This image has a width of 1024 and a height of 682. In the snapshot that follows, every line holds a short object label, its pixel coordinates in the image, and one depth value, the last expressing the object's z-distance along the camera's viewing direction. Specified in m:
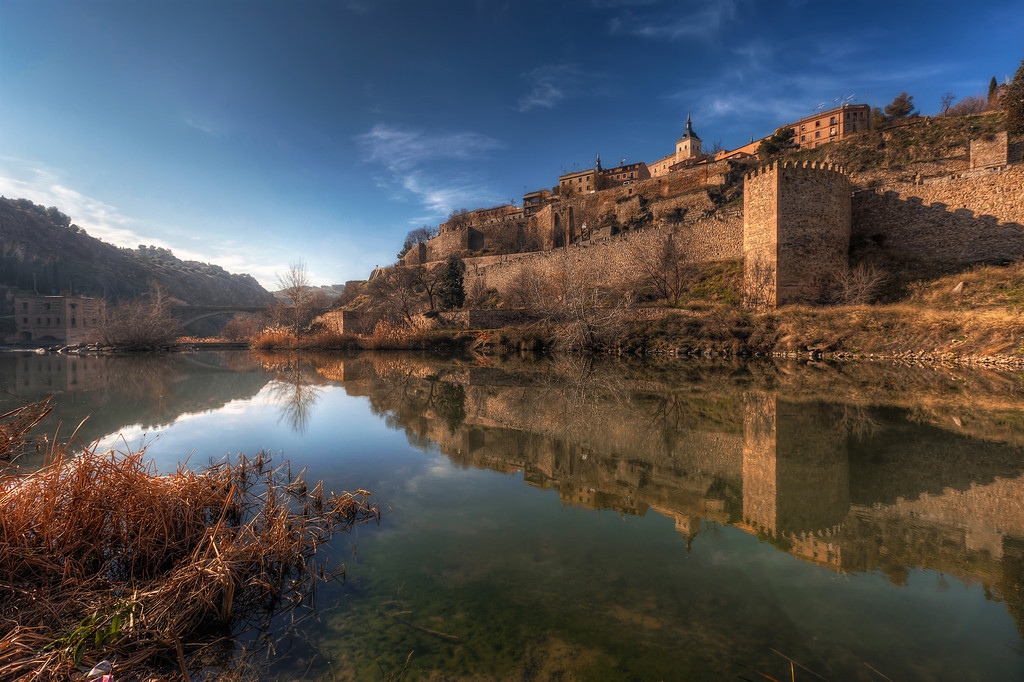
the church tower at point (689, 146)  71.92
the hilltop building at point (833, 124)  50.53
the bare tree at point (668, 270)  26.64
